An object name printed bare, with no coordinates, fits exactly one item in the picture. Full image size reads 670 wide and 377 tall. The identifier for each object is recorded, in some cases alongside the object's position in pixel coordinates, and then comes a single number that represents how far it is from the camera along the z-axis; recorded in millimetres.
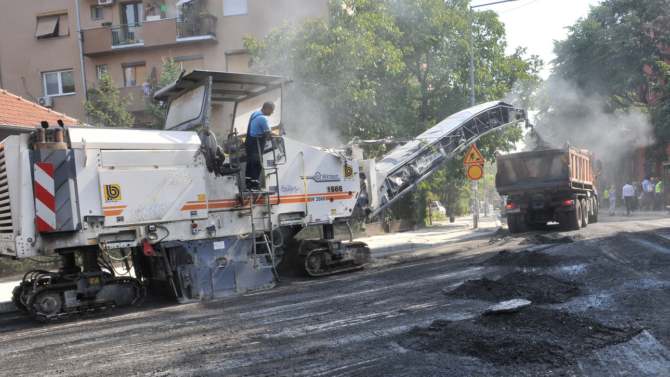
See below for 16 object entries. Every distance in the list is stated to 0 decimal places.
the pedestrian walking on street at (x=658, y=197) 26753
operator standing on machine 8086
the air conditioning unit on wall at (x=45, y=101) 25969
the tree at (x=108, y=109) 19609
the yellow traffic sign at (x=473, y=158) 15898
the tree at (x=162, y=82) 19514
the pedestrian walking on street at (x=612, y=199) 25475
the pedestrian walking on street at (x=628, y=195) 23970
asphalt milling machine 6895
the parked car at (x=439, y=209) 31952
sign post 15906
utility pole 19453
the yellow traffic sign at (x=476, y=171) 15946
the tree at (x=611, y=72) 30109
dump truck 14875
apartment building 25359
